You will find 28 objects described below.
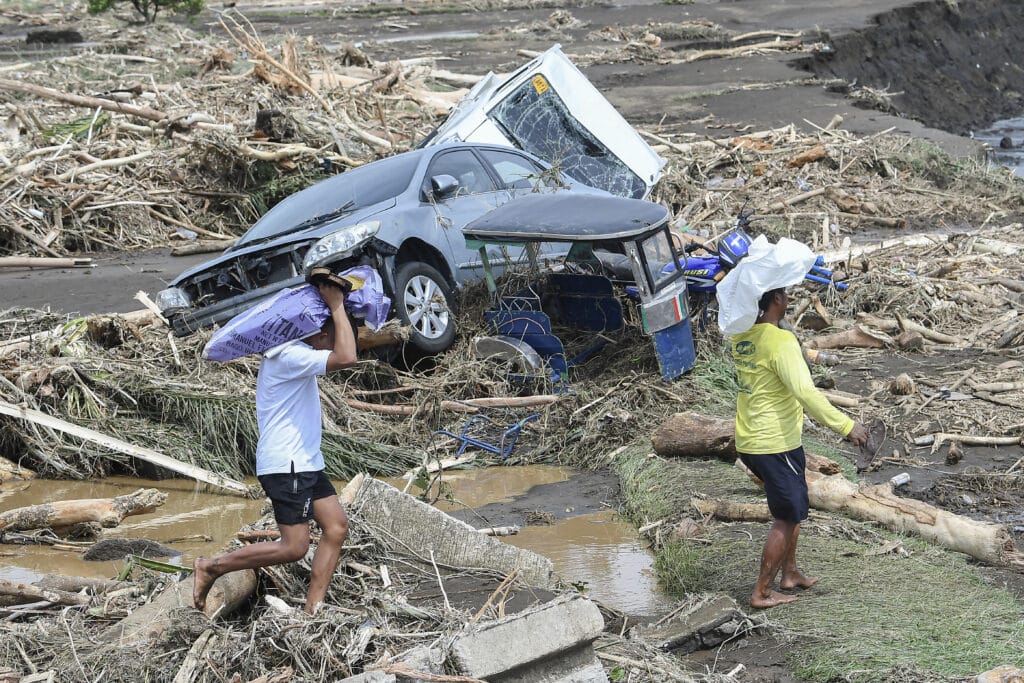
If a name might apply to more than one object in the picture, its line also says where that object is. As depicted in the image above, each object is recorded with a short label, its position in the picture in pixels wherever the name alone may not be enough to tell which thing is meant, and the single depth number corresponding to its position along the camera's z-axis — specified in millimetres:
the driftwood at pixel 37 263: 30656
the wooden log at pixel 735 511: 14250
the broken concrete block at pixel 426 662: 9203
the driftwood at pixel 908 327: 22344
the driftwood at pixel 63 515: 15727
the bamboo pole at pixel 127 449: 17516
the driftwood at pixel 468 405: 19172
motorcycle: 19937
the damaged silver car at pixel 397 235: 19687
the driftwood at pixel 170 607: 10406
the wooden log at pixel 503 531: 14516
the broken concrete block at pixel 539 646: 9320
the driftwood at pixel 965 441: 17125
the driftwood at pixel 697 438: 16578
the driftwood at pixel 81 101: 36937
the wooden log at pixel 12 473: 18266
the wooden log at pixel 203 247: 32375
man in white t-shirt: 10469
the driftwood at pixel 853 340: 22500
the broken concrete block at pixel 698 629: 11219
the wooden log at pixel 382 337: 19359
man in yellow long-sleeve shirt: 11594
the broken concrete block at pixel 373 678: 8992
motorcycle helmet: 14125
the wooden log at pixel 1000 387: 19000
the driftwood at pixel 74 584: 12242
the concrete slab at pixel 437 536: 11508
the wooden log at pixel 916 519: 12898
